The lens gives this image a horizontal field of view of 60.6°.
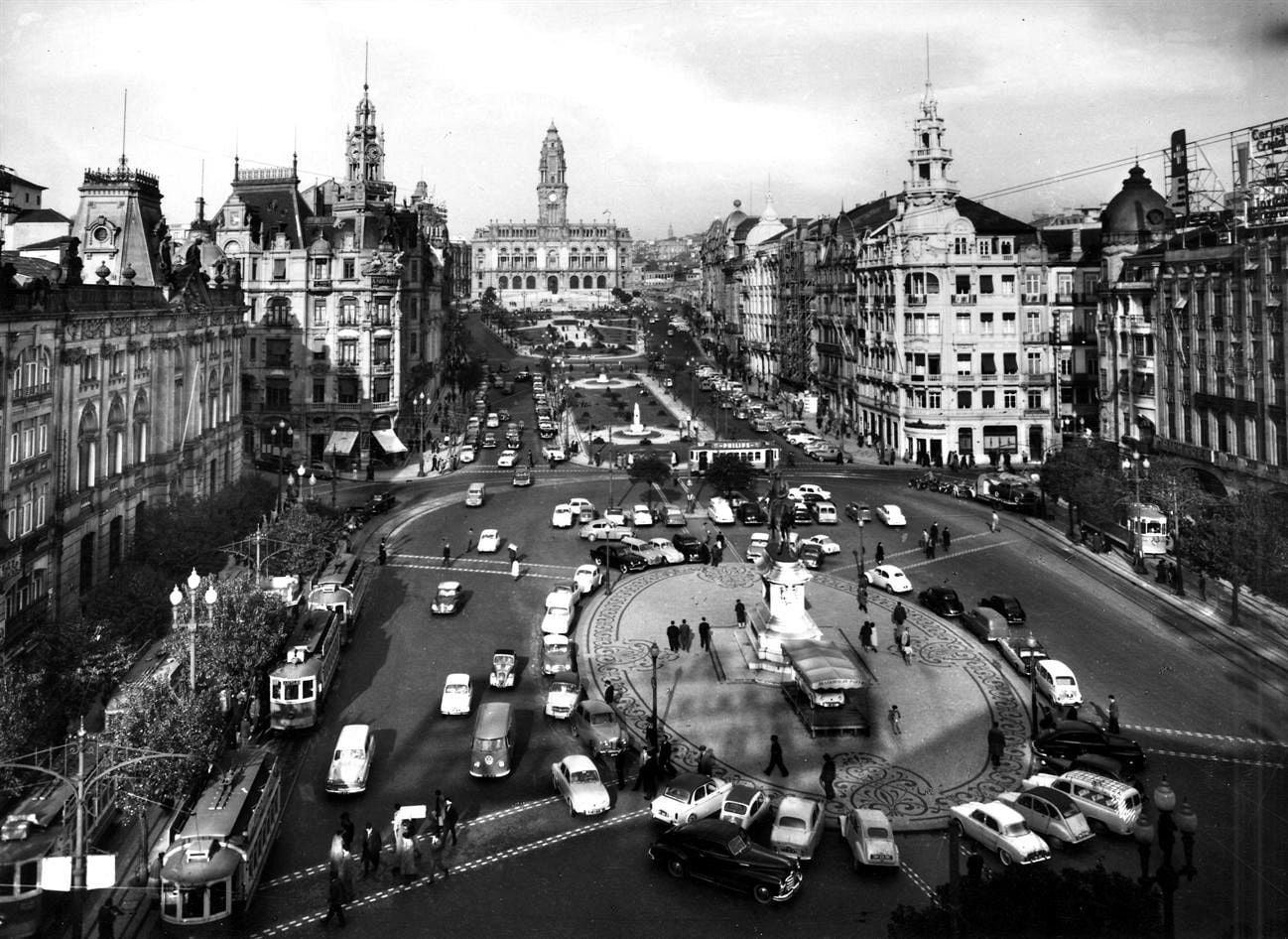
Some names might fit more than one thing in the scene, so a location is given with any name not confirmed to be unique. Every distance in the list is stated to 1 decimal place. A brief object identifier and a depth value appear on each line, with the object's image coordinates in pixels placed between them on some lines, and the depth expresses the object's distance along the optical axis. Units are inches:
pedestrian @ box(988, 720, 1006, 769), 1302.9
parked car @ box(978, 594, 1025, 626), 1827.0
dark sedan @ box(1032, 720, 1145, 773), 1267.2
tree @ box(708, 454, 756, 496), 2805.1
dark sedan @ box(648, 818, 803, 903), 997.8
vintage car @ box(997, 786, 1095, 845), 1094.4
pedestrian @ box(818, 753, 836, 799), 1210.0
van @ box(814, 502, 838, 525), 2618.1
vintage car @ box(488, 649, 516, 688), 1566.2
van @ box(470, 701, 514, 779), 1267.2
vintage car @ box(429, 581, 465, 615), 1939.0
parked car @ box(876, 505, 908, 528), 2591.0
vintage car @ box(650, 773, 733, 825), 1138.0
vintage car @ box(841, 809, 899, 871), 1043.9
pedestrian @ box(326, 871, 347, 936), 965.2
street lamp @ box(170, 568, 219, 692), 1286.2
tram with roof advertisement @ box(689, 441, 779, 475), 3324.3
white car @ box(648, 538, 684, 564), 2304.4
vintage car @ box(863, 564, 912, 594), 2037.4
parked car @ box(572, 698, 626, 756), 1324.4
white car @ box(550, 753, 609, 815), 1174.3
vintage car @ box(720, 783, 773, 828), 1120.2
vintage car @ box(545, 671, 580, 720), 1453.0
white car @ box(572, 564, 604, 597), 2052.2
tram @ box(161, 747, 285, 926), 963.3
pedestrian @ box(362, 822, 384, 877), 1060.5
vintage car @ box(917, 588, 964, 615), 1899.4
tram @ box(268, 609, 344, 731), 1403.8
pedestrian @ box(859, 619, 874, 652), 1717.5
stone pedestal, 1654.8
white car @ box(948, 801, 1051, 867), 1042.7
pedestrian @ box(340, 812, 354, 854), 1060.8
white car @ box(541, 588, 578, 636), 1777.8
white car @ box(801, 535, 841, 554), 2326.5
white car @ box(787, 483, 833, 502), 2807.6
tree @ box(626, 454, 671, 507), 3002.0
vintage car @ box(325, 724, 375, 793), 1219.9
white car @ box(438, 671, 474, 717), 1462.8
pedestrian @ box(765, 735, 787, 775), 1274.6
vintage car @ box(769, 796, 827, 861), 1072.2
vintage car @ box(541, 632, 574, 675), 1610.5
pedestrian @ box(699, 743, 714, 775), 1266.0
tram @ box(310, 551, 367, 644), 1786.4
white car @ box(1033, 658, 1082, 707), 1441.9
